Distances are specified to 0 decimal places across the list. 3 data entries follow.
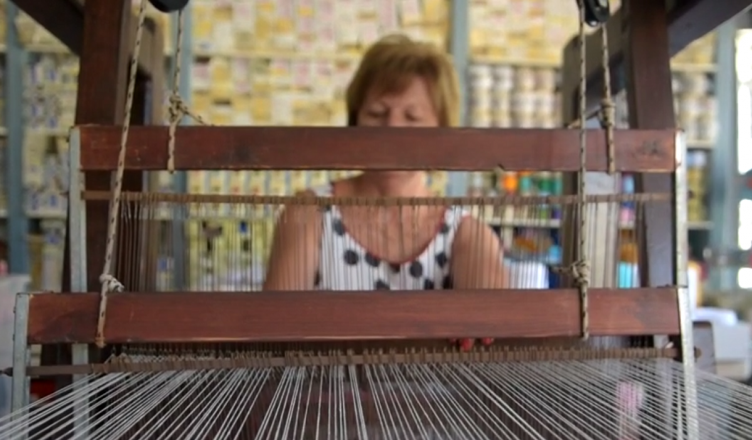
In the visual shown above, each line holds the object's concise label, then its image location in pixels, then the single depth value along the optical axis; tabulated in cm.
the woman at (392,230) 91
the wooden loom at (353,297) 57
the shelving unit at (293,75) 263
